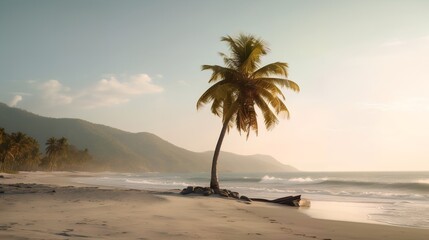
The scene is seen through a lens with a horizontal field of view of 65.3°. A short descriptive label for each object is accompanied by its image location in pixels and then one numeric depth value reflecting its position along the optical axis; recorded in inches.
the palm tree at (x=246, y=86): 888.9
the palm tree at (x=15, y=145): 2955.2
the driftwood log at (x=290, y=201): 741.3
